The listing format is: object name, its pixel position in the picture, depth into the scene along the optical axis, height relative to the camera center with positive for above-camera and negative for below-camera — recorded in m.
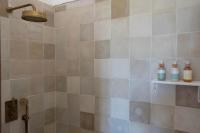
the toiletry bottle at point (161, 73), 1.19 -0.06
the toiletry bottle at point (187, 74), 1.09 -0.06
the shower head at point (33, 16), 1.21 +0.34
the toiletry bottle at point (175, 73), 1.14 -0.06
